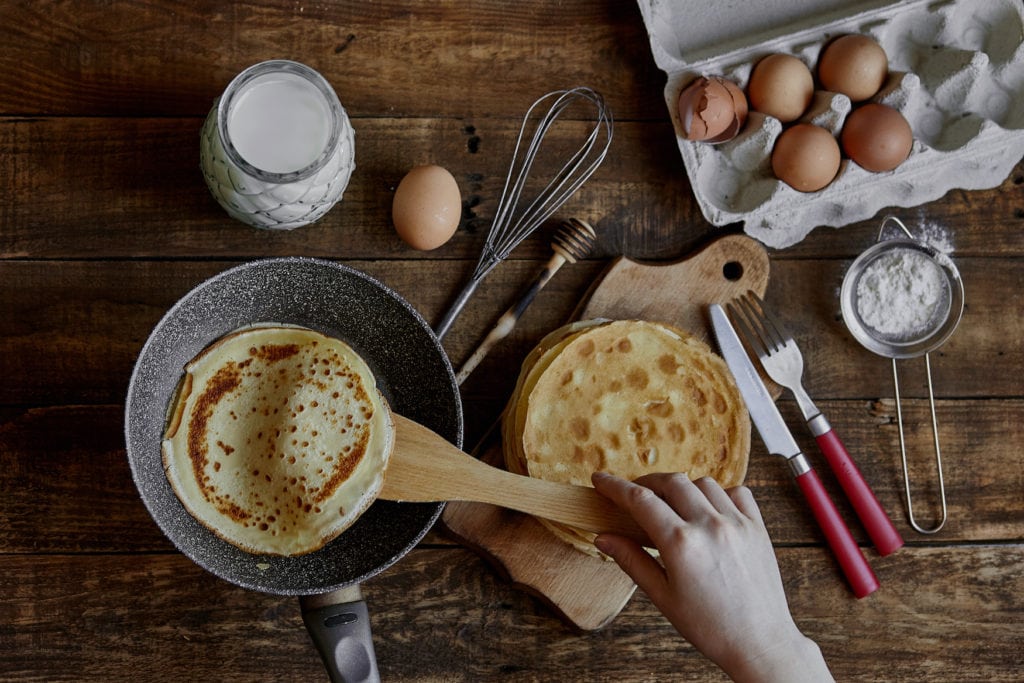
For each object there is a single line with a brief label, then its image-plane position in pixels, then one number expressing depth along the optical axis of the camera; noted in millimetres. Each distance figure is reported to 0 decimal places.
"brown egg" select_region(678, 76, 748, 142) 1118
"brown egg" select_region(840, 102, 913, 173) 1136
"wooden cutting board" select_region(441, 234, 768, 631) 1155
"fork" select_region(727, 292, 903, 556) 1192
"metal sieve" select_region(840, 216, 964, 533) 1219
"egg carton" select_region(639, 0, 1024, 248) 1174
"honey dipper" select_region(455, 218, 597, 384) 1179
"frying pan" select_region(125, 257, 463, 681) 980
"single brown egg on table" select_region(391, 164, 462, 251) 1109
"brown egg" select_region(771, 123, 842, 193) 1140
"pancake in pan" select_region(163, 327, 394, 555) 1019
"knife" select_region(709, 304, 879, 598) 1189
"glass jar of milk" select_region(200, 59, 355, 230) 988
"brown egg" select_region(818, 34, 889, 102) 1153
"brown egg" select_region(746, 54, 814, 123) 1159
